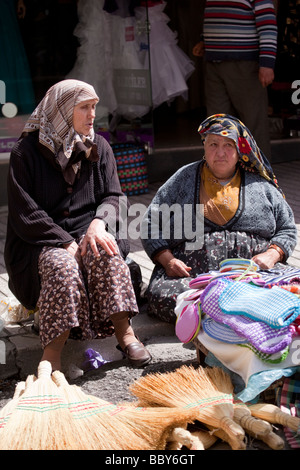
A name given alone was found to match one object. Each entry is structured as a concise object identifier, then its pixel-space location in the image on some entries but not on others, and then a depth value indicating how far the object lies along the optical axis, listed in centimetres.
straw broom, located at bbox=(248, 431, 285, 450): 281
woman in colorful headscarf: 409
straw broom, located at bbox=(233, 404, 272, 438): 285
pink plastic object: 348
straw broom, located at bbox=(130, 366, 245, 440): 287
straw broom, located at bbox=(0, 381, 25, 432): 283
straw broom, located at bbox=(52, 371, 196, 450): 266
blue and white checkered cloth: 321
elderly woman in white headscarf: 360
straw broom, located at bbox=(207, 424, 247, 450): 278
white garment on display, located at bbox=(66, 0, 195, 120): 727
